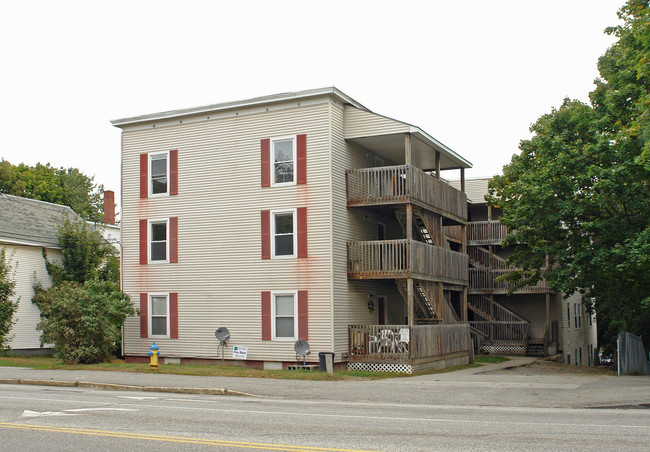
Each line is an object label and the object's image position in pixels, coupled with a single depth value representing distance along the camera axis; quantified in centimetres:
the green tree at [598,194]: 2347
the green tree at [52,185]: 5327
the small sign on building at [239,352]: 2627
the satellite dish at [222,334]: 2619
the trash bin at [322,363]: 2394
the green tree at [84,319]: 2567
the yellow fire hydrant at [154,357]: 2439
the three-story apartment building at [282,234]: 2539
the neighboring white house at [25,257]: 3228
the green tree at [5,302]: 3016
